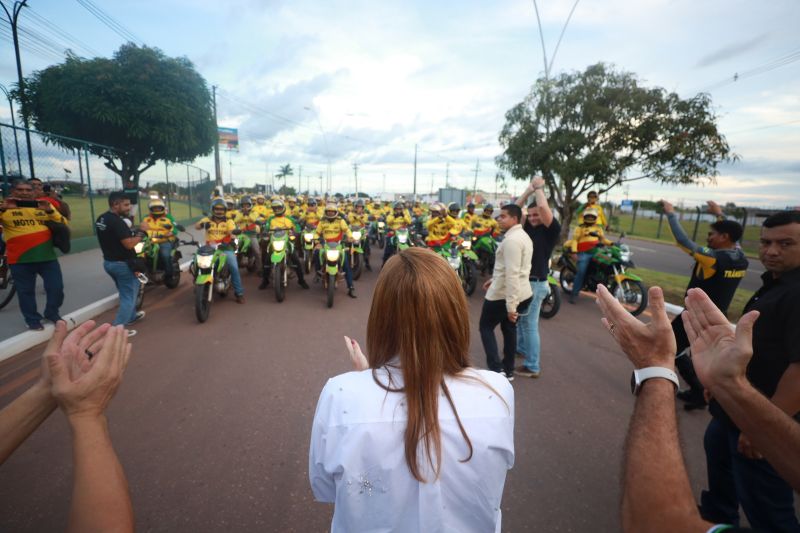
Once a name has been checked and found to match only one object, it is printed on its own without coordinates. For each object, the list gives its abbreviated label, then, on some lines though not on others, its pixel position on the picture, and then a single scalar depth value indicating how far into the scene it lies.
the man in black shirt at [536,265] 3.96
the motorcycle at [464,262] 7.62
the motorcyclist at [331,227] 7.72
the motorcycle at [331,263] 6.64
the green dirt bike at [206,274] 5.54
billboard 48.75
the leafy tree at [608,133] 9.49
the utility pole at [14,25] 10.02
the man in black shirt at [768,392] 1.73
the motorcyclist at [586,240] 6.76
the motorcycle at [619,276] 6.24
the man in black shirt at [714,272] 3.63
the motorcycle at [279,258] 6.78
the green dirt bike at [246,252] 8.21
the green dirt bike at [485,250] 9.53
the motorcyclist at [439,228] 8.38
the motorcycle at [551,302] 6.11
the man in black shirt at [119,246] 4.79
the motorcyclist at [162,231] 6.85
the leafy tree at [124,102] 16.41
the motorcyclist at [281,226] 7.93
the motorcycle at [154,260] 6.66
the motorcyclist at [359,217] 11.24
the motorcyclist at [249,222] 8.02
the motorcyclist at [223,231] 6.60
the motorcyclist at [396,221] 10.62
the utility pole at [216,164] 21.41
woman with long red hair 1.01
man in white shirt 3.50
